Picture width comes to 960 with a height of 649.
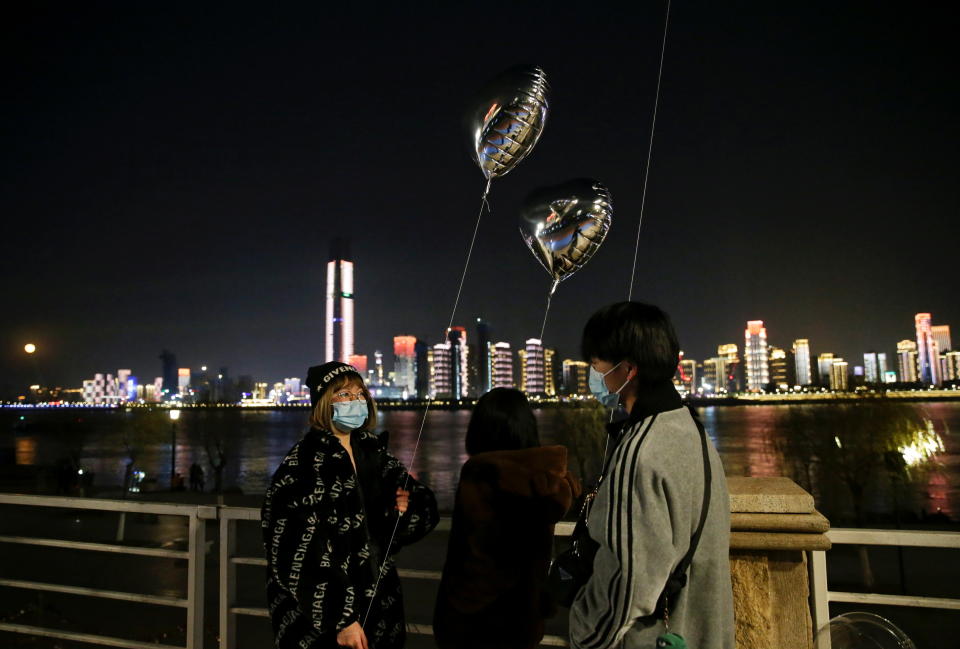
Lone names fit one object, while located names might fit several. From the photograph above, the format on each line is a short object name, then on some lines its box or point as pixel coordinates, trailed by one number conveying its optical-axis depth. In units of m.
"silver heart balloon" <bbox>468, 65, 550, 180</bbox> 4.71
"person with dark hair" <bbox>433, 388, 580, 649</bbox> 2.26
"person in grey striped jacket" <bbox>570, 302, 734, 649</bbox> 1.49
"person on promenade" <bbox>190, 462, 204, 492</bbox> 35.06
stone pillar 2.20
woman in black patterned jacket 2.37
